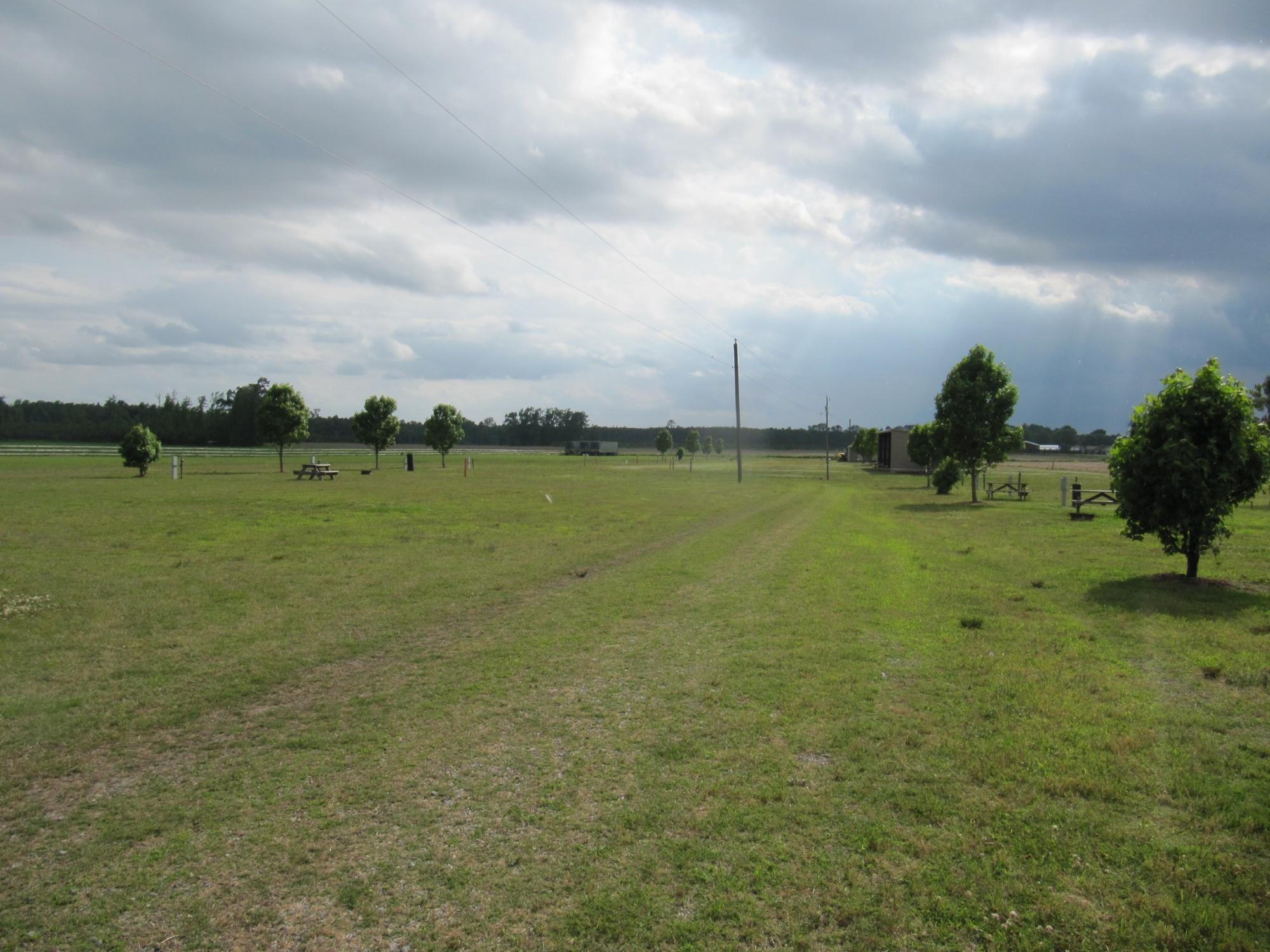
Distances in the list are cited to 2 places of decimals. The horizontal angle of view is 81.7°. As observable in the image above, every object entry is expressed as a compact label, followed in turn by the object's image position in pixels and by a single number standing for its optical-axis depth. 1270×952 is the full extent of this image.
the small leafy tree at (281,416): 53.84
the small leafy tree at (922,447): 55.88
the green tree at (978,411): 35.00
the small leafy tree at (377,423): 66.50
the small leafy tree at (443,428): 73.44
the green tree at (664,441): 126.72
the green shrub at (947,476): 39.84
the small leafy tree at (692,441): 128.50
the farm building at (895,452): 82.50
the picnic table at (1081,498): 24.06
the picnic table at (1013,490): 36.53
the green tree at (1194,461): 11.80
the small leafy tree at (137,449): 44.12
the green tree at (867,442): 108.62
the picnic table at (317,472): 45.25
